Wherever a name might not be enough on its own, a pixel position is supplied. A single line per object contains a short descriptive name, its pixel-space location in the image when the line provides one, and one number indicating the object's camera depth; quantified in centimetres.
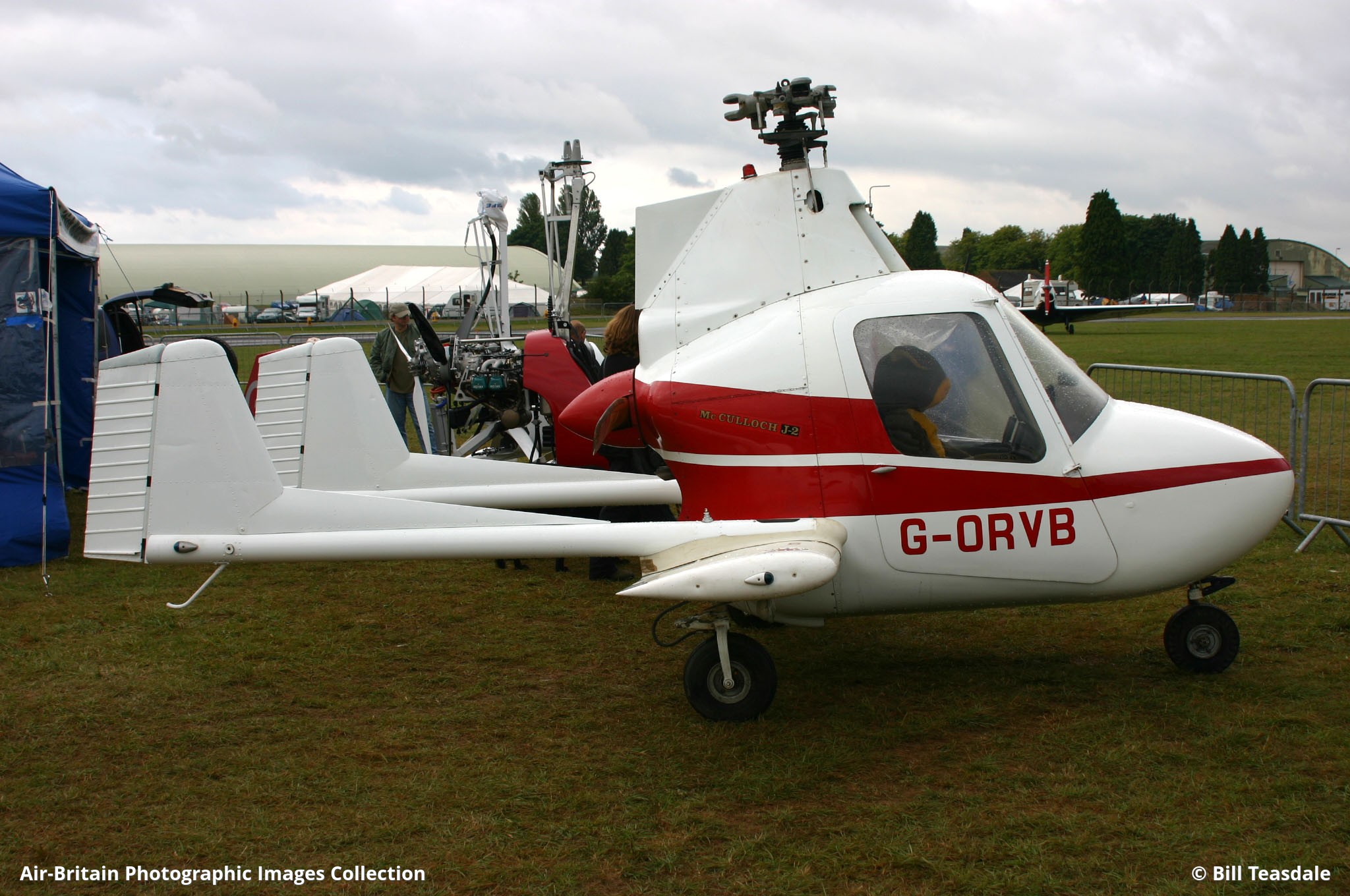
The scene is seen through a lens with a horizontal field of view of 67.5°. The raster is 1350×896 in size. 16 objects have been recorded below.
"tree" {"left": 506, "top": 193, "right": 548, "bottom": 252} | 10950
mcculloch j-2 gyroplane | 446
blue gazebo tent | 786
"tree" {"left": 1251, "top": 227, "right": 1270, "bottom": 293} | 9338
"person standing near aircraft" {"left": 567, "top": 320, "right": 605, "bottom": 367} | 927
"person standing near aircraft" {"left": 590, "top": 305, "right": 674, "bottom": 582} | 718
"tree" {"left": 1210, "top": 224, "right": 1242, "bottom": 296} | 9325
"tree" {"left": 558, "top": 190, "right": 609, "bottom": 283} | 8988
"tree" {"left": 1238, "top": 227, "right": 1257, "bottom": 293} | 9325
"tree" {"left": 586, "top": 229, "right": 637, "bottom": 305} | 7075
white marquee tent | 7194
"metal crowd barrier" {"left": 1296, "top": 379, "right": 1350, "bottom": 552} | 746
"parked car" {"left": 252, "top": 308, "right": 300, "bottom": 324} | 6512
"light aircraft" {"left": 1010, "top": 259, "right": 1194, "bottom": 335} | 3757
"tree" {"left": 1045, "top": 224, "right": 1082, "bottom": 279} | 10125
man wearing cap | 1116
